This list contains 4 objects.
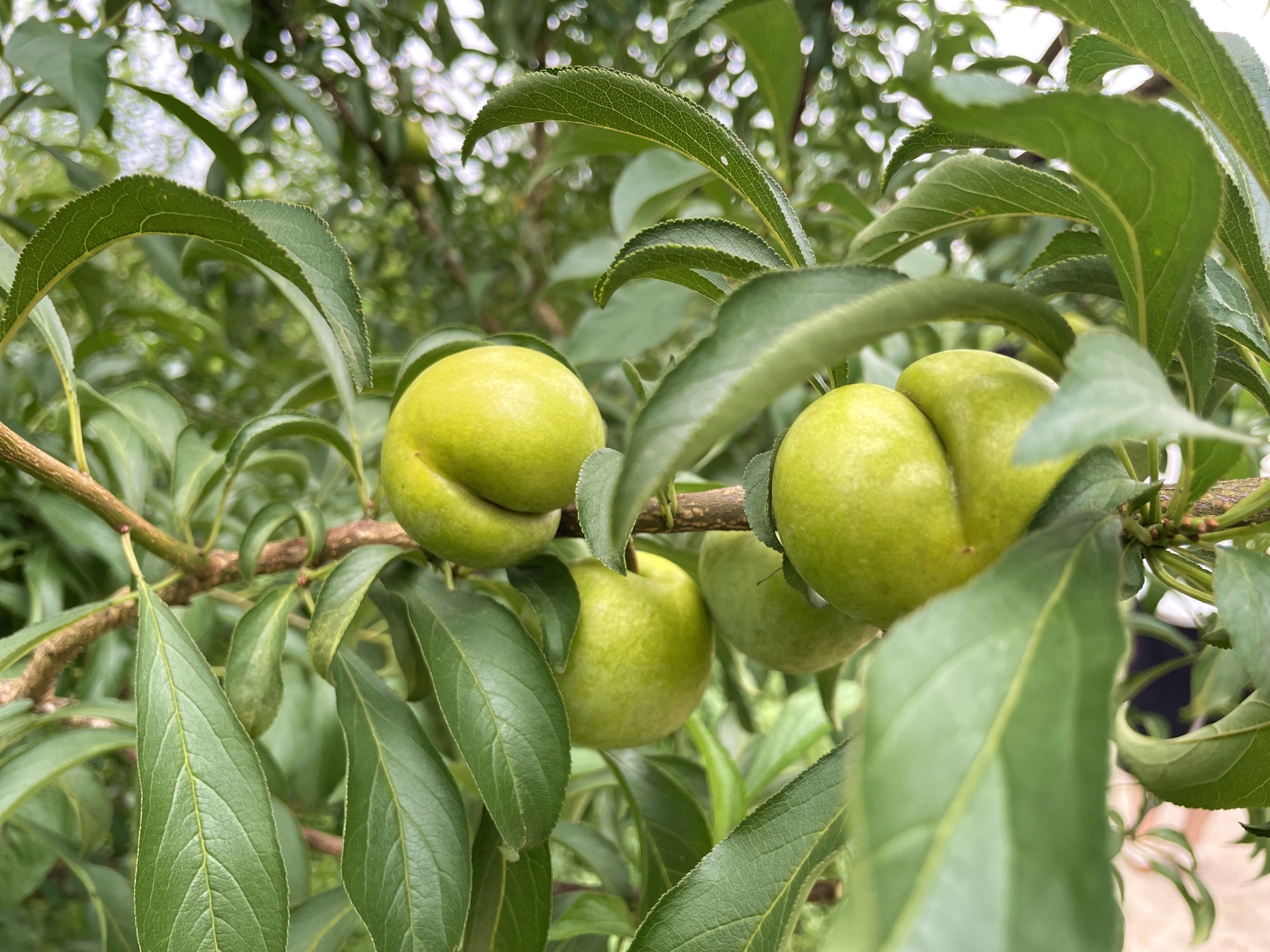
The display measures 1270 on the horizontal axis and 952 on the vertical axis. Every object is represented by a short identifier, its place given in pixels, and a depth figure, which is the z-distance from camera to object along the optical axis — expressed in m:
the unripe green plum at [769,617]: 0.20
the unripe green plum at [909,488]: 0.14
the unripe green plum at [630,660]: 0.20
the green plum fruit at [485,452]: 0.18
